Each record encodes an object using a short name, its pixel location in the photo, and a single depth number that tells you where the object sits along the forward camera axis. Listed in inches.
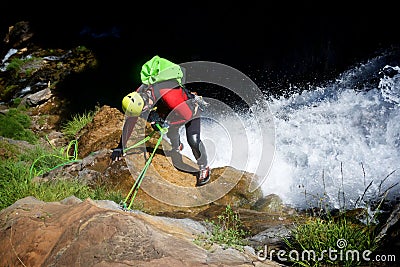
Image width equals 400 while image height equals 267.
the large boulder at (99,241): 98.3
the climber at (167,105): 169.3
